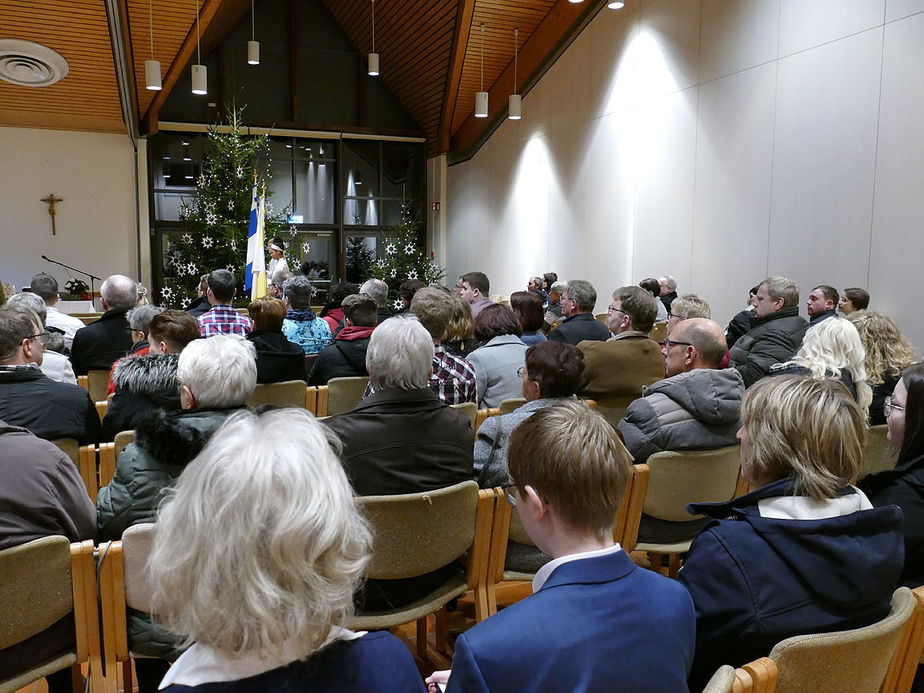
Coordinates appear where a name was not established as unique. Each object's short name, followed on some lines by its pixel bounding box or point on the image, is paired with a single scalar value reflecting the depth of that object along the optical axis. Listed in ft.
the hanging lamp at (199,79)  32.04
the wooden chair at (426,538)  6.99
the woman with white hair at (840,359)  11.89
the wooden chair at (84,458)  9.35
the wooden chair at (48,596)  5.77
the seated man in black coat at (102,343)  15.80
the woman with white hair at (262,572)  3.25
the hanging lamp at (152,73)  29.37
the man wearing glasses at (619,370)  12.68
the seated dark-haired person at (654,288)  25.67
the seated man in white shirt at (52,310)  18.80
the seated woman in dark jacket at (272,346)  14.02
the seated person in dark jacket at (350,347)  15.39
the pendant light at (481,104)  36.64
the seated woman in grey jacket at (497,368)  13.50
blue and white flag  32.48
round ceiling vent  28.30
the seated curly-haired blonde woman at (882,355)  12.39
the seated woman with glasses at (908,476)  6.47
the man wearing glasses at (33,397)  9.16
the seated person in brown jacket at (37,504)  6.18
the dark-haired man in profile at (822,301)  19.97
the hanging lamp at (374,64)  35.91
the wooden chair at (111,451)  9.32
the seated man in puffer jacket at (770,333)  16.90
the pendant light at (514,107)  37.06
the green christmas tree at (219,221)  37.83
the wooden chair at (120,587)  6.24
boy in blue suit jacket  3.77
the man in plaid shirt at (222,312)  17.60
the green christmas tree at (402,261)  44.83
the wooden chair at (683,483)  8.96
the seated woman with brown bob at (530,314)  16.35
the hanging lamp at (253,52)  34.91
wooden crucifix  39.68
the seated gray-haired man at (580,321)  17.80
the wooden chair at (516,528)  8.13
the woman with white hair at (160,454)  6.85
